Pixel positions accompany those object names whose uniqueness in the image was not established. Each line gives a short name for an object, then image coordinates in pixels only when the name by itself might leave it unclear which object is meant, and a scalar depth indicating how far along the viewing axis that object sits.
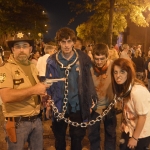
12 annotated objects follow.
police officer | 1.70
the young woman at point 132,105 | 1.82
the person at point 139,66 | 5.90
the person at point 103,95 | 2.45
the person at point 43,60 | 4.37
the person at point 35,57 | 5.76
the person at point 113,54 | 4.52
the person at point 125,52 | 6.46
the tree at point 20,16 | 14.64
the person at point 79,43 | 3.67
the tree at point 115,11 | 9.18
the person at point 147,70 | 5.23
